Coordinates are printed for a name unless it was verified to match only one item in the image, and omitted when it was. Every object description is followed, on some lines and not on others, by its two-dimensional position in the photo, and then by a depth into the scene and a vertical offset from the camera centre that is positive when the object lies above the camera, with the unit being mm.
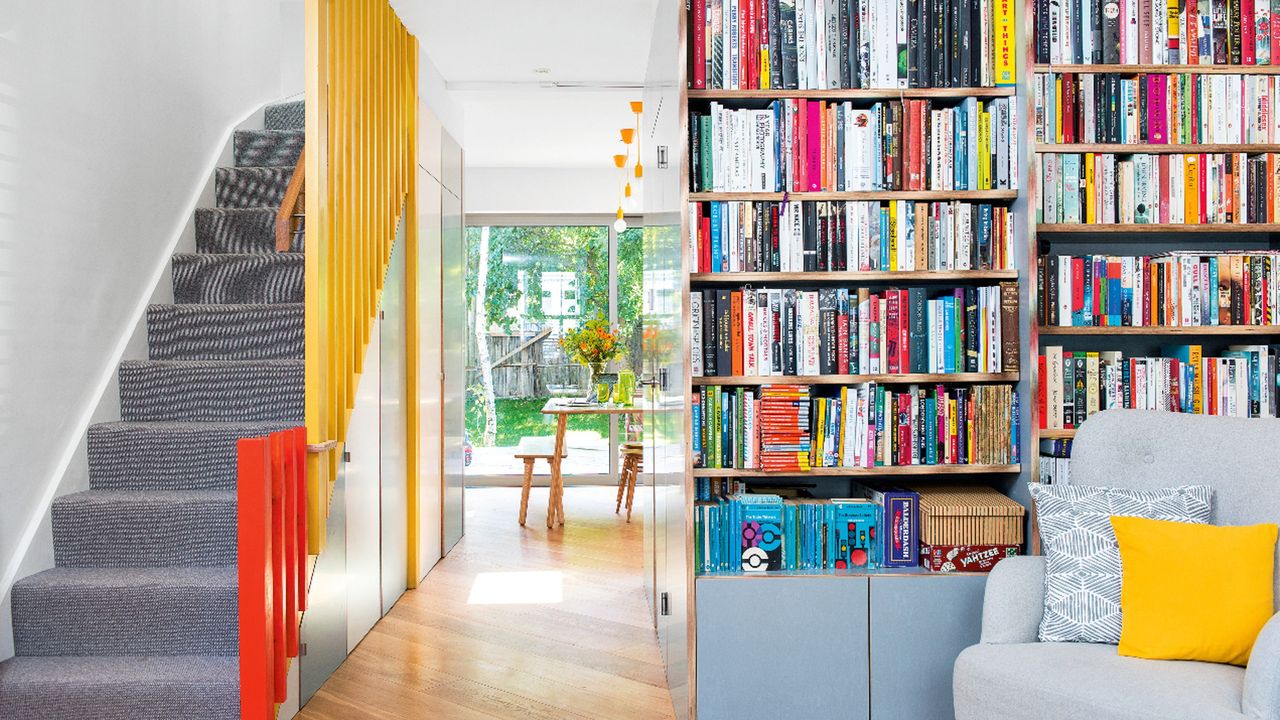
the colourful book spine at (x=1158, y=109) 2708 +731
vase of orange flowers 6242 +104
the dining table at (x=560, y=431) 5887 -438
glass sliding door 7805 +379
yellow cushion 2002 -508
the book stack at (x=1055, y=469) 2707 -313
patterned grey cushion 2180 -449
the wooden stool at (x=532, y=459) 6102 -629
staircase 2400 -436
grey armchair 1791 -612
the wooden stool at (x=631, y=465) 6429 -718
